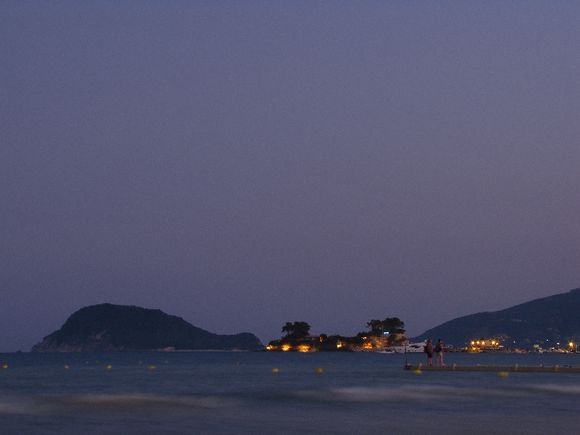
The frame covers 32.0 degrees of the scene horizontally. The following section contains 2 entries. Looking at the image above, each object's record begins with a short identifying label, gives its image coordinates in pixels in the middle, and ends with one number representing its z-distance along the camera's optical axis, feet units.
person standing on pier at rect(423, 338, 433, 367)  310.24
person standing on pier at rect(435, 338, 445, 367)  304.50
